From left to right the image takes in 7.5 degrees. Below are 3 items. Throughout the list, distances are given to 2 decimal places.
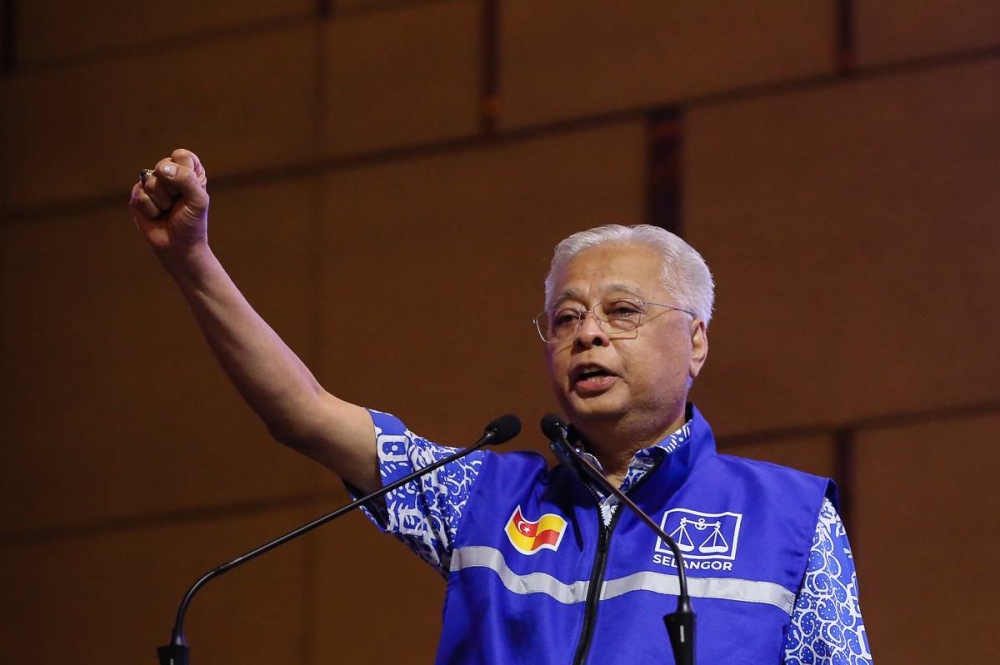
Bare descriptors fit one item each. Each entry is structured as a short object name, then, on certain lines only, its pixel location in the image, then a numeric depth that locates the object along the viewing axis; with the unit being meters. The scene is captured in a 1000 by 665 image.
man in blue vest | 9.06
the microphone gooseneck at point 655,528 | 8.72
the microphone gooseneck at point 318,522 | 8.76
